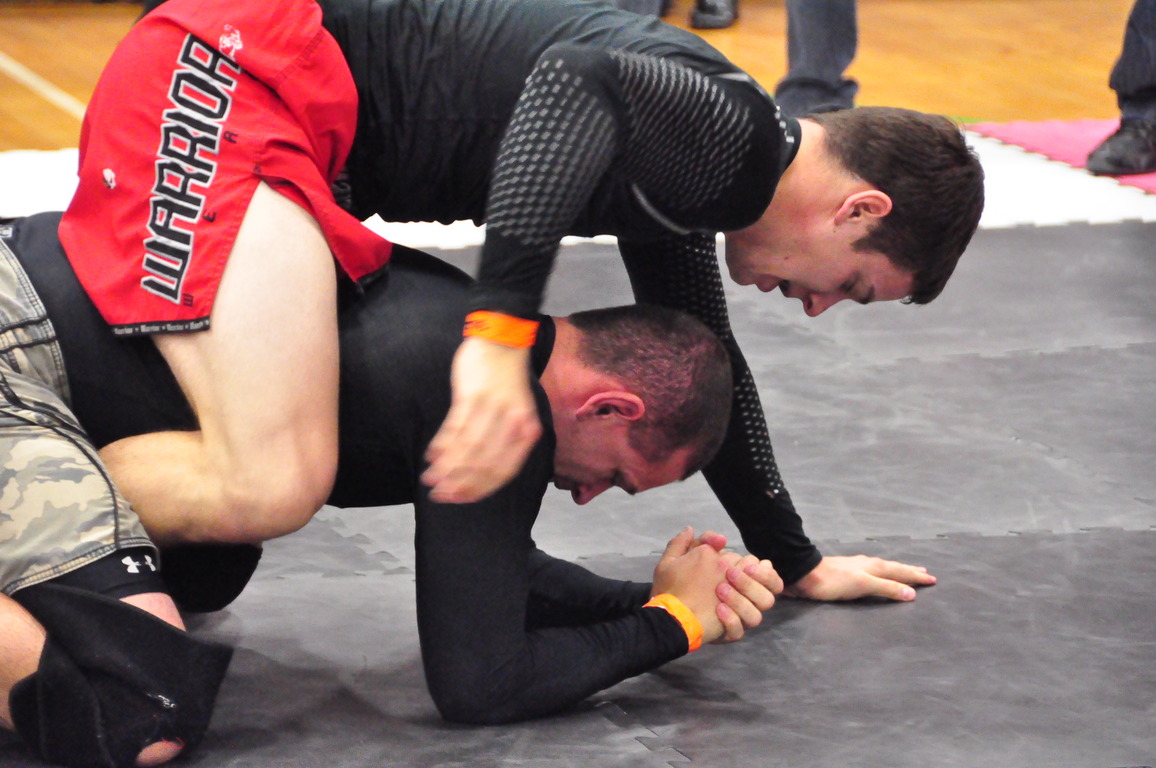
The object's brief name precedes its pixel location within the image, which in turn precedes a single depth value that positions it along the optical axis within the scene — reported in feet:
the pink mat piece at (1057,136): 25.05
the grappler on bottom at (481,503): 13.60
